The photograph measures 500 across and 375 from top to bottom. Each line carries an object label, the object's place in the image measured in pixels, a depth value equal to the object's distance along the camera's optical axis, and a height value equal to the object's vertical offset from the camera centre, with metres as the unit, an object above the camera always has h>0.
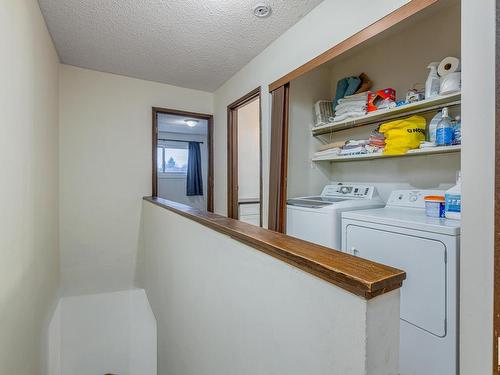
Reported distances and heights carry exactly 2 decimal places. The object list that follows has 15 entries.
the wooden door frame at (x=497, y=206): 0.69 -0.05
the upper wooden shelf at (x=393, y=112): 1.64 +0.57
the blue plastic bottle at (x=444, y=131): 1.65 +0.36
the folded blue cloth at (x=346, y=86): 2.36 +0.93
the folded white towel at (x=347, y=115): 2.15 +0.61
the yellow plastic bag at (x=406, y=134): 1.85 +0.39
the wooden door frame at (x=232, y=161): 3.27 +0.33
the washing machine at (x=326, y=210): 1.89 -0.18
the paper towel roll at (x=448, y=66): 1.57 +0.76
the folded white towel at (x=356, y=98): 2.17 +0.77
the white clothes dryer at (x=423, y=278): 1.23 -0.44
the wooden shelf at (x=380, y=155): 1.63 +0.26
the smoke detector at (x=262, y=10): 1.93 +1.33
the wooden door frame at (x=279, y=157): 2.23 +0.26
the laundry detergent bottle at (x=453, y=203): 1.42 -0.08
